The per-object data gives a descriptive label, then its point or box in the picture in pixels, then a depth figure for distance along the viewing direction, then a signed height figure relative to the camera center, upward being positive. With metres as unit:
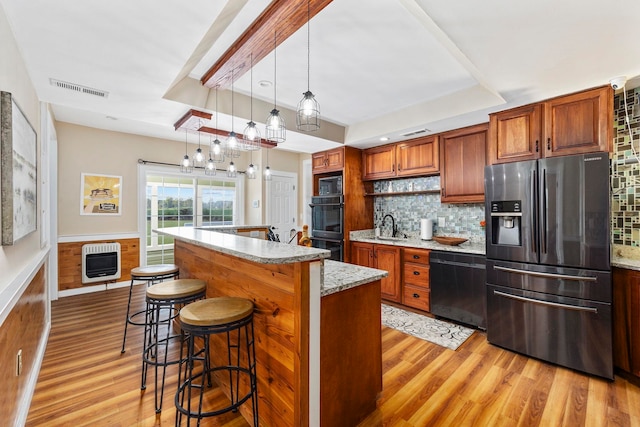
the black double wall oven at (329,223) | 4.38 -0.16
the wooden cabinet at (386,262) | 3.71 -0.69
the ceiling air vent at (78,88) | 2.33 +1.10
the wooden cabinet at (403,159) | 3.72 +0.78
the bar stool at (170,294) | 1.97 -0.59
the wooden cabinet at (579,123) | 2.22 +0.76
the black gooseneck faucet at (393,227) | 4.39 -0.22
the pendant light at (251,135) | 2.35 +0.82
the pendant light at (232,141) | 2.66 +0.70
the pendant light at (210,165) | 3.28 +0.57
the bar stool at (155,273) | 2.47 -0.54
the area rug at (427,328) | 2.81 -1.28
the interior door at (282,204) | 6.03 +0.21
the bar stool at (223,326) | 1.45 -0.60
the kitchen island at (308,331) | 1.40 -0.67
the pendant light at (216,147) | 3.00 +0.71
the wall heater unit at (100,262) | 4.27 -0.76
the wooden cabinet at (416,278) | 3.42 -0.83
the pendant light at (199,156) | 3.33 +0.69
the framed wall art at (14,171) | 1.46 +0.25
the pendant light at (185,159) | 3.61 +0.87
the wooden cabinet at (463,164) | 3.27 +0.60
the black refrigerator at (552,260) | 2.16 -0.41
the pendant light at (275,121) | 1.94 +0.65
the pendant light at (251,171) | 3.70 +0.56
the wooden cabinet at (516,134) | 2.59 +0.76
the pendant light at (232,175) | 5.90 +0.83
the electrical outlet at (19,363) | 1.66 -0.90
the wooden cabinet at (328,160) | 4.42 +0.88
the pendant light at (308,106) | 1.74 +0.68
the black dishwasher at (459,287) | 2.96 -0.82
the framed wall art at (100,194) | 4.38 +0.31
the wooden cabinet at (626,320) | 2.08 -0.82
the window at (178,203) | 5.02 +0.21
